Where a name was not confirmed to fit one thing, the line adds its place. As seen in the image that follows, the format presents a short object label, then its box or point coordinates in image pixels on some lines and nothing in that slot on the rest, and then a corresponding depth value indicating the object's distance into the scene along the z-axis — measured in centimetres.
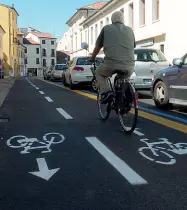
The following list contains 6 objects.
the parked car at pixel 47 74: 2177
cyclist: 358
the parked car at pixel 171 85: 473
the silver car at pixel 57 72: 1864
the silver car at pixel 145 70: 733
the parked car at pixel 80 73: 984
